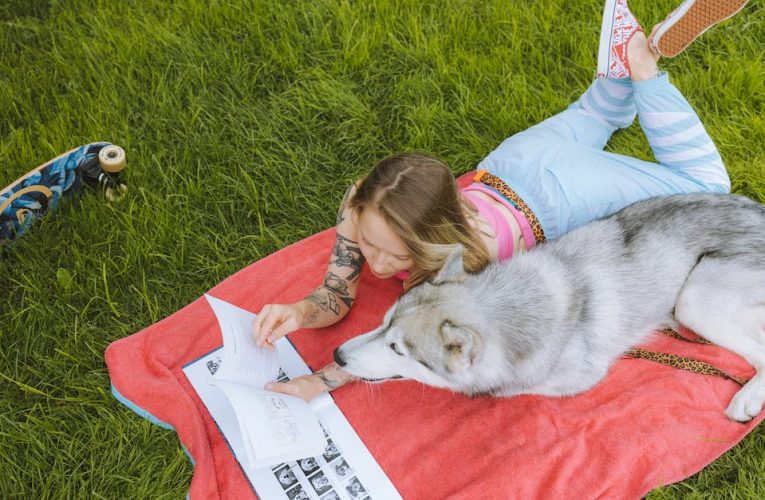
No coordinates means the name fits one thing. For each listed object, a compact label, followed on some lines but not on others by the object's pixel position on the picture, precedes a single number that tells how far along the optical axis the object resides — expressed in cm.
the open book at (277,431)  297
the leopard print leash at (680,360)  355
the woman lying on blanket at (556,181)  334
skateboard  400
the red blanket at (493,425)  328
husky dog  288
